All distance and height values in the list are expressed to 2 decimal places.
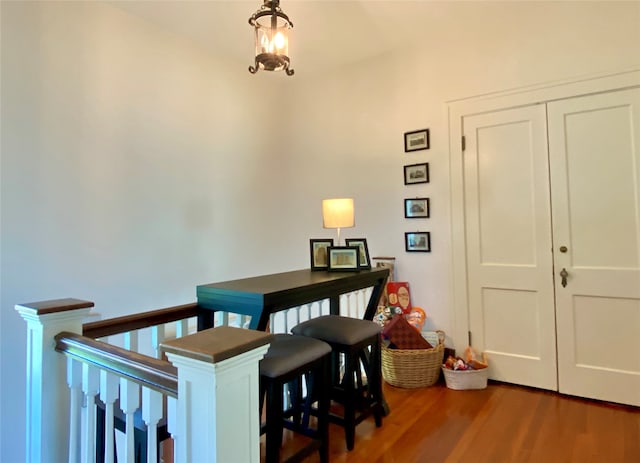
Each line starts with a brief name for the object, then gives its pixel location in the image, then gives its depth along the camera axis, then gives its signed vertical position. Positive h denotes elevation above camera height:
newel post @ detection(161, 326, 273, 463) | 0.85 -0.36
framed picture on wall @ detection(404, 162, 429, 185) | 3.36 +0.57
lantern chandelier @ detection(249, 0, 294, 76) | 1.82 +0.96
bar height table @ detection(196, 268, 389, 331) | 1.69 -0.25
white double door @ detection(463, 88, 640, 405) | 2.62 -0.07
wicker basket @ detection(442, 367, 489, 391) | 2.92 -1.11
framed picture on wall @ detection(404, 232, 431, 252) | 3.34 -0.04
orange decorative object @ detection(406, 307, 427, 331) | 3.24 -0.70
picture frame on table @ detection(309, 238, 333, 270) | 2.48 -0.10
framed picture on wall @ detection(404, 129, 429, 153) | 3.36 +0.86
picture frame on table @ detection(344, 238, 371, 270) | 2.47 -0.10
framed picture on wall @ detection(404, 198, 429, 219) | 3.35 +0.25
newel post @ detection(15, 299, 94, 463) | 1.43 -0.52
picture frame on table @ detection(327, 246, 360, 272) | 2.41 -0.13
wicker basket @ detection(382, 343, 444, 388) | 2.97 -1.02
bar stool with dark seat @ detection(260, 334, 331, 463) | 1.69 -0.75
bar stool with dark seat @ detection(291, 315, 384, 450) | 2.13 -0.75
